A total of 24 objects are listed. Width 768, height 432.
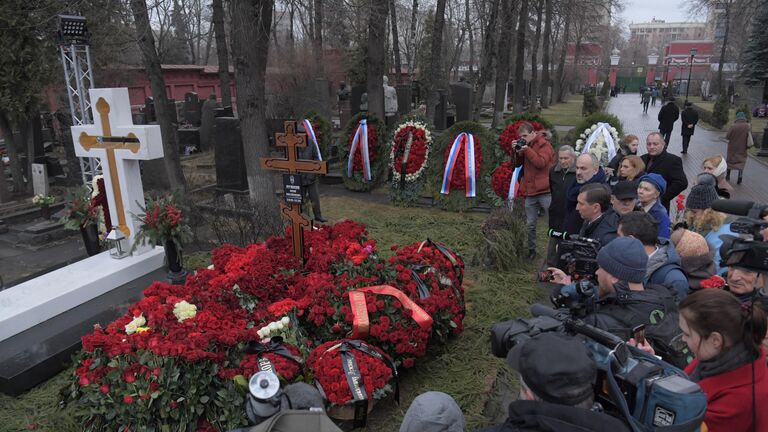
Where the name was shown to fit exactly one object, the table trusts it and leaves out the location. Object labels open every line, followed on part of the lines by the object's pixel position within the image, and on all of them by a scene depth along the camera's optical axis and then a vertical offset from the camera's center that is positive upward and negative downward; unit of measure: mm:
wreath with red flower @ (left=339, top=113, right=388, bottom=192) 10055 -1514
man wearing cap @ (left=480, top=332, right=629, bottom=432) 1548 -965
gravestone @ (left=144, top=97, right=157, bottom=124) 18584 -1060
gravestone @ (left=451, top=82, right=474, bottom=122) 18109 -833
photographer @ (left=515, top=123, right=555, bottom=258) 6148 -1102
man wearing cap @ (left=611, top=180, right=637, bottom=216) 4031 -931
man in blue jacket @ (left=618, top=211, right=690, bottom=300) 3174 -1089
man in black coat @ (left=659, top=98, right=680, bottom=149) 14078 -1131
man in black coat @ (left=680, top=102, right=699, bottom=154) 14211 -1351
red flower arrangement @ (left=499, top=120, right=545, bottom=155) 8569 -968
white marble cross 5453 -683
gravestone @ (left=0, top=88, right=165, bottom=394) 4199 -1925
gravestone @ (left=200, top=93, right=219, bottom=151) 15672 -1378
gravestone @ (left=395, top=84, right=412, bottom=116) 19078 -743
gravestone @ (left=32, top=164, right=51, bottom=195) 9711 -1742
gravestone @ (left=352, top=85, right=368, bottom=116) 17031 -598
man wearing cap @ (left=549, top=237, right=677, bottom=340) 2541 -1104
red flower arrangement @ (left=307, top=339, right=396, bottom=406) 3207 -1821
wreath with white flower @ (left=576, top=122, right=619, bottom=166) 7793 -1010
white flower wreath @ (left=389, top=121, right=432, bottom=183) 9314 -1350
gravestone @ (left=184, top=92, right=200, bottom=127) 20141 -1057
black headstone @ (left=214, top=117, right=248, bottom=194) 10070 -1464
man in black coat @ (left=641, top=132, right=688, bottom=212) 5715 -1002
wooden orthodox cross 4742 -789
